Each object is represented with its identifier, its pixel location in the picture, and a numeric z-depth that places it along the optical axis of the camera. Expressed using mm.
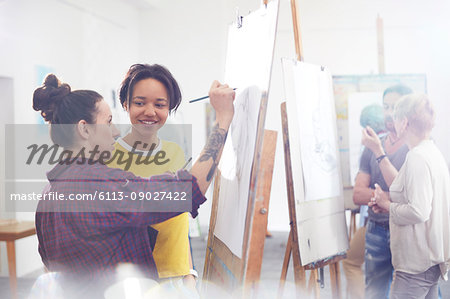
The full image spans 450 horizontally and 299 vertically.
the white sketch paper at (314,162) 1897
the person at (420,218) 1841
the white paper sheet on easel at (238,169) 1342
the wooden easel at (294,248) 1841
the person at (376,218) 2363
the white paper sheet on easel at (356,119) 3102
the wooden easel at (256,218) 1262
